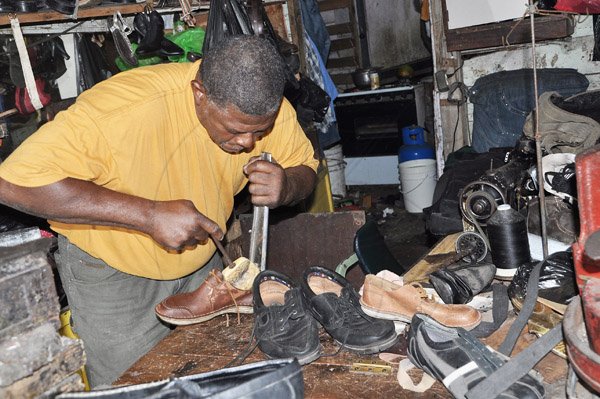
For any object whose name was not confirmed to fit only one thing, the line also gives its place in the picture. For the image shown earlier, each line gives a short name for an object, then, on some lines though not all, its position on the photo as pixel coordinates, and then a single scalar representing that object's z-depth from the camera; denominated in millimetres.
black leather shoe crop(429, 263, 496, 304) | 2277
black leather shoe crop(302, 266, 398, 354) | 2045
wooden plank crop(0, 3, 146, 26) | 3789
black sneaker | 1668
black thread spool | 2537
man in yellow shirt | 2221
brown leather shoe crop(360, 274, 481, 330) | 2080
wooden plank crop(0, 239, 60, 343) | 1340
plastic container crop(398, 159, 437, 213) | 7398
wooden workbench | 1848
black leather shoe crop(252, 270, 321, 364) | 2037
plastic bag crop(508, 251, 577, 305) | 2180
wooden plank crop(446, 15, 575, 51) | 5590
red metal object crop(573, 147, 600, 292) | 1784
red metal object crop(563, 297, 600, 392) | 1398
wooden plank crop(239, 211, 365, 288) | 3668
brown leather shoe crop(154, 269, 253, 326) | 2379
